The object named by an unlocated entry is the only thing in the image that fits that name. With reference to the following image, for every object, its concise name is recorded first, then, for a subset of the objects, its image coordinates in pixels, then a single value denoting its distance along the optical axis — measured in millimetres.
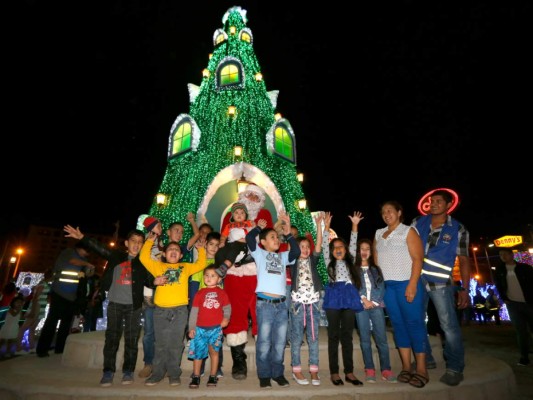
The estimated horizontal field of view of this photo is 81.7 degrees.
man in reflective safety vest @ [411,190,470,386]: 3336
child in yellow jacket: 3488
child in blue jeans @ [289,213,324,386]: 3551
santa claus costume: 3689
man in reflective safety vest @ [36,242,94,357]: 4934
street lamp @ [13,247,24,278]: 31484
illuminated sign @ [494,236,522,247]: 24584
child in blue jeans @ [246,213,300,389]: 3398
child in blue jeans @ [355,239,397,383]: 3685
